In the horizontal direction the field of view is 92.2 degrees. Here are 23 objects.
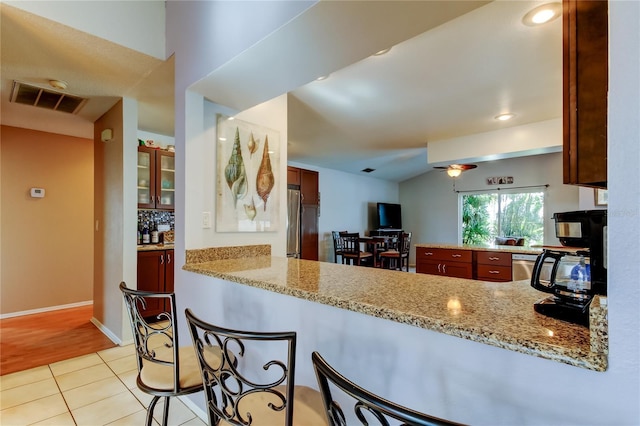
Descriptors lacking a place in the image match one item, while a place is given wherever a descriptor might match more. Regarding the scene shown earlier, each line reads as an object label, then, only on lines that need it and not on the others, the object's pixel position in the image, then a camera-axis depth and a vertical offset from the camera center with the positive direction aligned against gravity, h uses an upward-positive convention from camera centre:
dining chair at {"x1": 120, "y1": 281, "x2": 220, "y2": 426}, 1.26 -0.68
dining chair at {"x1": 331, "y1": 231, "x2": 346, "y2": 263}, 6.40 -0.63
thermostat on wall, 3.93 +0.28
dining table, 6.08 -0.62
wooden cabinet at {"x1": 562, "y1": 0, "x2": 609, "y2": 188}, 0.72 +0.30
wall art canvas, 2.21 +0.29
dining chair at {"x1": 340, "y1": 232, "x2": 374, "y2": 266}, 5.97 -0.75
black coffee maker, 0.77 -0.15
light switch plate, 2.09 -0.04
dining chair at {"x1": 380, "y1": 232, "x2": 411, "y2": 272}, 5.79 -0.78
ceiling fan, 4.62 +0.71
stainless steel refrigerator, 5.46 -0.18
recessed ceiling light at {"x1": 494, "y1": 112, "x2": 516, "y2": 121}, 3.62 +1.17
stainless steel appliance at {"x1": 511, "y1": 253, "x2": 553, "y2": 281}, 3.35 -0.56
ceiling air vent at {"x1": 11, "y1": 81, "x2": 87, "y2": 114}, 2.69 +1.10
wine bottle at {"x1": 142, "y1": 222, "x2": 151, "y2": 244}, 3.93 -0.28
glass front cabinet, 3.81 +0.47
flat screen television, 7.99 -0.05
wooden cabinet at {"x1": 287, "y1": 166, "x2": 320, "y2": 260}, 5.84 +0.15
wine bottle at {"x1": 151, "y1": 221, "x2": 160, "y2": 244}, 3.99 -0.27
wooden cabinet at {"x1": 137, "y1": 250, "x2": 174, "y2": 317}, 3.41 -0.68
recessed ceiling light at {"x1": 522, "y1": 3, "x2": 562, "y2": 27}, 1.87 +1.26
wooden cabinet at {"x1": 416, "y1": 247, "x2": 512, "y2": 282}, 3.52 -0.61
